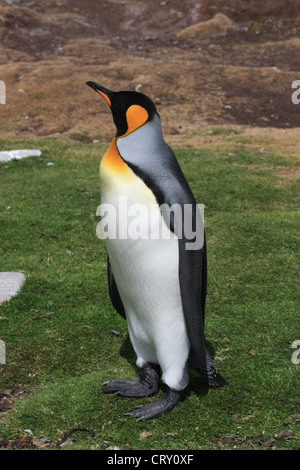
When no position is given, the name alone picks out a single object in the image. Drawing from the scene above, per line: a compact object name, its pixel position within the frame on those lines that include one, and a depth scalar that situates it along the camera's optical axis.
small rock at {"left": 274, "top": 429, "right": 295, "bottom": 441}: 2.81
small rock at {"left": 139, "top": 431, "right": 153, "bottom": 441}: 2.84
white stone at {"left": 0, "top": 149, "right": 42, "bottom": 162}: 8.07
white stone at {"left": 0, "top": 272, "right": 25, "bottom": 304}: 4.42
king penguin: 2.85
